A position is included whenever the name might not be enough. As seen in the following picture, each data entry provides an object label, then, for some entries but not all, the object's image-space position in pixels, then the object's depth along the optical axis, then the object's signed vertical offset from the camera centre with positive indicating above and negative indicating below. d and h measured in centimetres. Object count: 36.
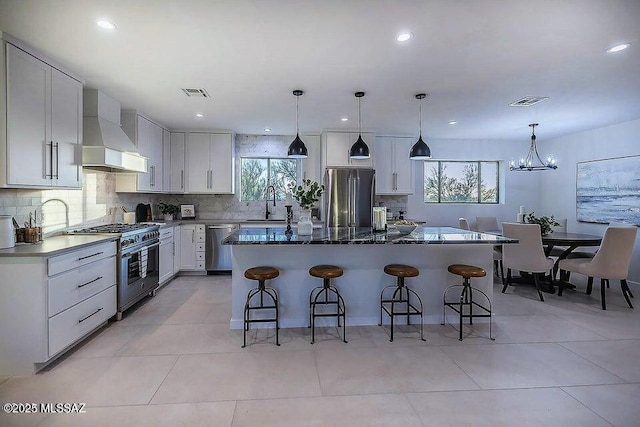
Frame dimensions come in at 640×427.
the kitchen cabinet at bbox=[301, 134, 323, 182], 595 +92
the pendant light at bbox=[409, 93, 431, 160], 389 +71
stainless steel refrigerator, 563 +27
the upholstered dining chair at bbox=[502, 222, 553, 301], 416 -51
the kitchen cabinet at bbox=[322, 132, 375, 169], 567 +108
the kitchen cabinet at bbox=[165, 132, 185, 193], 569 +84
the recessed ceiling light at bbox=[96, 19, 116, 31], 228 +131
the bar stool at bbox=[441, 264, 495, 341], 310 -82
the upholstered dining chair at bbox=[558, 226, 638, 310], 383 -53
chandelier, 476 +72
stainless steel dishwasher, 551 -66
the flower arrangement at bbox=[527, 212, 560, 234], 459 -18
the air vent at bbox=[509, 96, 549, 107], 387 +135
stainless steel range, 351 -58
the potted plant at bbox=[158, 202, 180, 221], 566 +0
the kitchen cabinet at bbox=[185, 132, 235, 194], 572 +84
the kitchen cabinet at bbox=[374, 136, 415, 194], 607 +87
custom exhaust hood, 348 +84
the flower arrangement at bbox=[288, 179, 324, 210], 326 +15
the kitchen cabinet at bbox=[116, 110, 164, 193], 453 +88
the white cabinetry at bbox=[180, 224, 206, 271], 548 -62
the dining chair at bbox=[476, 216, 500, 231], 580 -21
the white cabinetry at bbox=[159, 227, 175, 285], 471 -66
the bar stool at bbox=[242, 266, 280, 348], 296 -79
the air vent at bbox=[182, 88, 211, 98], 369 +135
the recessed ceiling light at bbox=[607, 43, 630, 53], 258 +131
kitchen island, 331 -58
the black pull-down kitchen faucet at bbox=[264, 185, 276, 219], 611 +18
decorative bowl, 377 -22
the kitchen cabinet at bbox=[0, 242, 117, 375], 241 -76
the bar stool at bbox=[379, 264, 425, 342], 306 -87
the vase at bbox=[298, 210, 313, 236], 331 -17
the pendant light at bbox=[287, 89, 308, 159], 377 +71
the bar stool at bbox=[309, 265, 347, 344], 300 -82
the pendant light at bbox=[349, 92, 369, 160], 389 +72
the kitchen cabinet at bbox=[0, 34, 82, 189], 253 +74
